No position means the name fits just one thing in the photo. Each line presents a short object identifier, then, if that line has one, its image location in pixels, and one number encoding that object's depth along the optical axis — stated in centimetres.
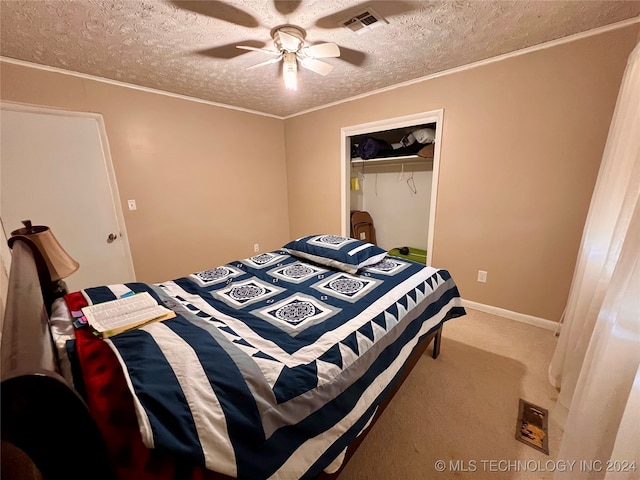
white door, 206
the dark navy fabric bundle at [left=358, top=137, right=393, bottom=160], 323
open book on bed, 101
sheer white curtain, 84
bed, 42
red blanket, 62
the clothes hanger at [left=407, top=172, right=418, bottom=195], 345
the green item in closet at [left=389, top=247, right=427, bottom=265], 335
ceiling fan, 164
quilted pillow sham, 193
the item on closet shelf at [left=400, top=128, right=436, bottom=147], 283
